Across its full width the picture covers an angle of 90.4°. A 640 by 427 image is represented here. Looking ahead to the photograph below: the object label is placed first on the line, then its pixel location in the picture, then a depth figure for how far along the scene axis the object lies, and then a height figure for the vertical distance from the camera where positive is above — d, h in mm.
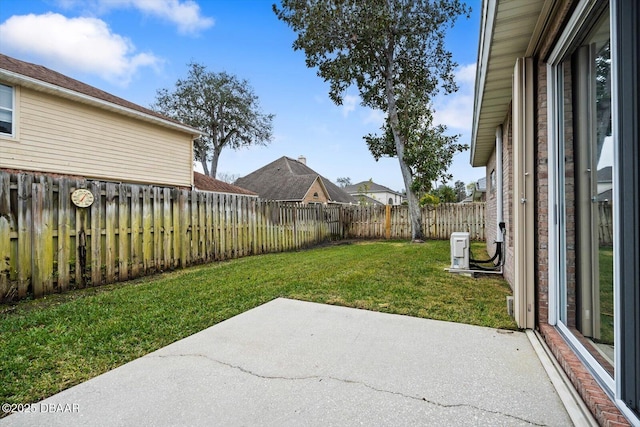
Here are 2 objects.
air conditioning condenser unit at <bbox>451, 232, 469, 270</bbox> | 5453 -689
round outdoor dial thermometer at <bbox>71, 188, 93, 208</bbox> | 4602 +261
